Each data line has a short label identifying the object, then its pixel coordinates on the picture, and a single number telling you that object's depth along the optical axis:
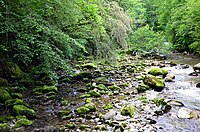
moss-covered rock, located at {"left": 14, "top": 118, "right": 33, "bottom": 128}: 4.99
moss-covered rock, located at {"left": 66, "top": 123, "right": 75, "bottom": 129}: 5.02
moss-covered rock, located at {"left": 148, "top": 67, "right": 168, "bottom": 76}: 9.80
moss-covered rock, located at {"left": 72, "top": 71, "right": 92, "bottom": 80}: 9.61
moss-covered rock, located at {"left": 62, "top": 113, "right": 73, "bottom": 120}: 5.53
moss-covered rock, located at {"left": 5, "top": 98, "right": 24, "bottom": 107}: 5.89
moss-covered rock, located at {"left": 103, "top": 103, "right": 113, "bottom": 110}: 6.22
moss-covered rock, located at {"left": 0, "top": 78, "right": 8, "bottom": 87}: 7.15
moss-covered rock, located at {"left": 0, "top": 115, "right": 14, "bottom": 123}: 5.14
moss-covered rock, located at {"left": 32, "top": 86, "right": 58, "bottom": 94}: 7.53
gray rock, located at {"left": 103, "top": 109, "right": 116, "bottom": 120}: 5.55
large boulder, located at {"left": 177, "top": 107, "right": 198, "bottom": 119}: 5.46
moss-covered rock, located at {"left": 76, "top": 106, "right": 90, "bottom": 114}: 5.86
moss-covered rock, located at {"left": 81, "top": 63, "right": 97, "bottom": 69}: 11.89
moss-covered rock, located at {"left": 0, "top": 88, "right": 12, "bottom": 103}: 6.14
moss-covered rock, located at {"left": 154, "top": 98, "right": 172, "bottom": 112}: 5.99
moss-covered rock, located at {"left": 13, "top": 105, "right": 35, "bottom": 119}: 5.50
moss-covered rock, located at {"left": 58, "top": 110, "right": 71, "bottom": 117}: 5.76
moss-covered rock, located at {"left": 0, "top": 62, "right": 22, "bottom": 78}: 7.64
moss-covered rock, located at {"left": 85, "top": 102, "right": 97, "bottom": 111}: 6.04
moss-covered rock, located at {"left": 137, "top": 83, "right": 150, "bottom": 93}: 7.76
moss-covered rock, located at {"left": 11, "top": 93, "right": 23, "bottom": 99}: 6.61
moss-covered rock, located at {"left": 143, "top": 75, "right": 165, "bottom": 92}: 7.97
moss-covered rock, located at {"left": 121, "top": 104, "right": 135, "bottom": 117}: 5.71
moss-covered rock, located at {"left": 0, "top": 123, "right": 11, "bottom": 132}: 4.66
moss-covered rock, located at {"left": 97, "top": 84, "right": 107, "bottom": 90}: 7.99
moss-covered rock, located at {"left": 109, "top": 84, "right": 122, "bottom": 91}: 8.06
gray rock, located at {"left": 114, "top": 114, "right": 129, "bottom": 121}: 5.46
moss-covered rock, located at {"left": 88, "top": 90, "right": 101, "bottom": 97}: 7.33
